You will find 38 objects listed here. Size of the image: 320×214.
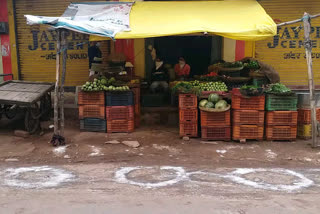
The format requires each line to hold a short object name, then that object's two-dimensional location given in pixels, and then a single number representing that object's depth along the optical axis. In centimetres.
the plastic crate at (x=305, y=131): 753
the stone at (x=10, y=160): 638
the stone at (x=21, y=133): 783
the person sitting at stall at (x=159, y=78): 1011
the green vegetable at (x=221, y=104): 725
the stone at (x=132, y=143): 713
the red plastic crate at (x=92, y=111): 792
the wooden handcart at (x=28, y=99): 770
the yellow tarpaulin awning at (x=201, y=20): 722
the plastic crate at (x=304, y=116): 747
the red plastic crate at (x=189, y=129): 758
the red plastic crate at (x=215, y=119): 740
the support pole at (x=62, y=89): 712
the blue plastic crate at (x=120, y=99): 786
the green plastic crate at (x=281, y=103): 732
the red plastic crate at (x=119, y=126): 798
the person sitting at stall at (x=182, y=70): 1041
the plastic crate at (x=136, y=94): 853
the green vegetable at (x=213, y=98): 745
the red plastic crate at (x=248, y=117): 734
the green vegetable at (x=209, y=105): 733
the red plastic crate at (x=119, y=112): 789
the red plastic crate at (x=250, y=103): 732
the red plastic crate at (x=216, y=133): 746
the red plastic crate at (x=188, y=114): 754
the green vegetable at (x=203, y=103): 740
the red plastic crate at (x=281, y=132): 738
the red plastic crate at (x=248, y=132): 738
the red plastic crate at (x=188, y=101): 751
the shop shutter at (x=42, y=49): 1098
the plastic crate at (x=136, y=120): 868
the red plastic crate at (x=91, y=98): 785
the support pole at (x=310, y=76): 679
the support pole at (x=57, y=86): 701
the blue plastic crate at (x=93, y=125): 802
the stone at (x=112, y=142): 728
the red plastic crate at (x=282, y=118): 732
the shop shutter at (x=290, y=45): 1038
